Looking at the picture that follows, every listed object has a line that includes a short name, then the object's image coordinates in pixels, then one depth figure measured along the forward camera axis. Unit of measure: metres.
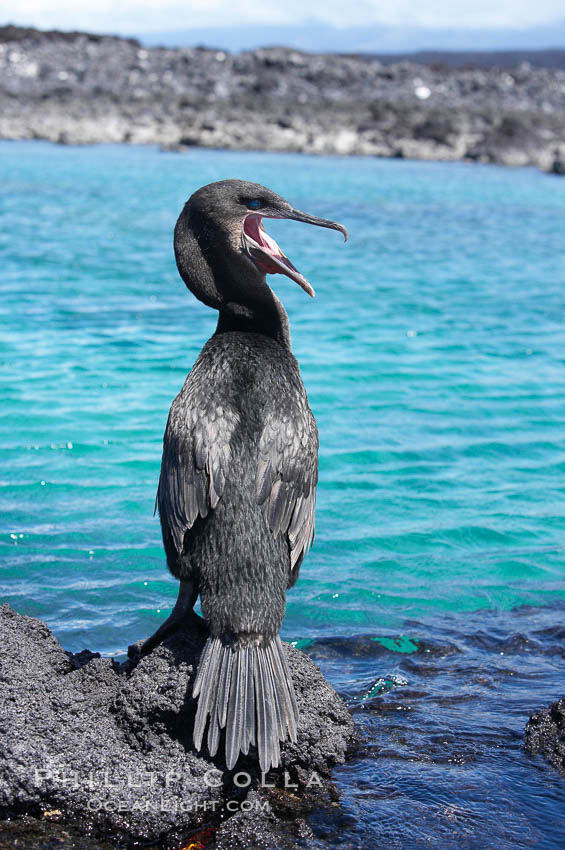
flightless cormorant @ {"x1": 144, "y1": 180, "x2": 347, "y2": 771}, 2.77
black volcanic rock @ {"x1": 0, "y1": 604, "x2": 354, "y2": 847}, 2.66
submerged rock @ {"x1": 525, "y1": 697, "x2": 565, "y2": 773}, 3.09
